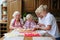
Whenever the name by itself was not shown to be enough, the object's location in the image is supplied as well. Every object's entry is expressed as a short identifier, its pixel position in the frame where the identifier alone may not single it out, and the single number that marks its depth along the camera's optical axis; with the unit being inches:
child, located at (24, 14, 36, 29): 157.3
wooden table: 90.0
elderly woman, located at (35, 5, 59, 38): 119.0
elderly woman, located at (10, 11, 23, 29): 166.6
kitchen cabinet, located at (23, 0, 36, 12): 234.4
